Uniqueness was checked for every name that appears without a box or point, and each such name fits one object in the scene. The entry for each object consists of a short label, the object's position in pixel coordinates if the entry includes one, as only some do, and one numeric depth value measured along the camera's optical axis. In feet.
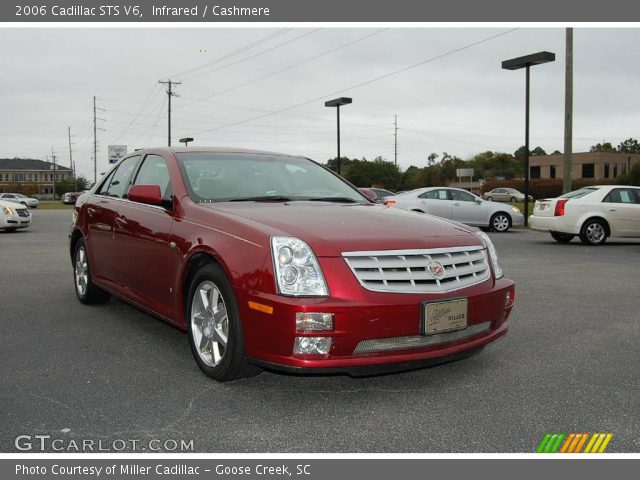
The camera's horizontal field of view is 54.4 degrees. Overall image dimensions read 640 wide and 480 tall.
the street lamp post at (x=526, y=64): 64.28
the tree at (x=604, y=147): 403.81
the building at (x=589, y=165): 263.29
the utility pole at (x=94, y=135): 279.69
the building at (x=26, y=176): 432.25
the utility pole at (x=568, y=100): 66.39
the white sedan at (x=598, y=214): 45.85
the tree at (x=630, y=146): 434.71
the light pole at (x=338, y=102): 94.93
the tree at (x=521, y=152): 440.78
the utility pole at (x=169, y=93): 177.64
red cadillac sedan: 11.15
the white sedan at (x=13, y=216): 57.36
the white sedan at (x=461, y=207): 60.80
